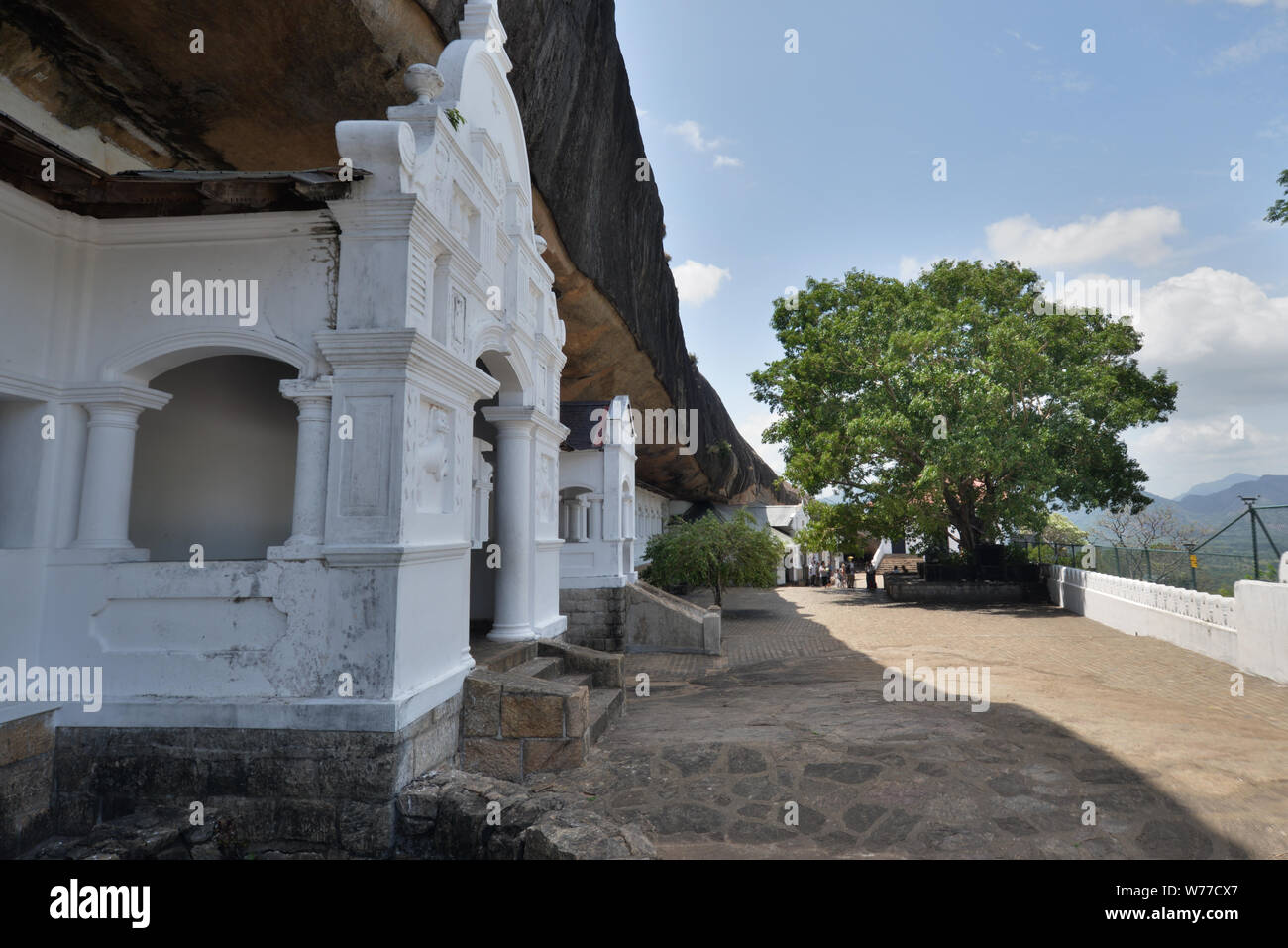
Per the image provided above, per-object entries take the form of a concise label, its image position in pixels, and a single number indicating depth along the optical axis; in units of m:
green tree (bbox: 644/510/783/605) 15.63
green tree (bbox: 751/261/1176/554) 16.91
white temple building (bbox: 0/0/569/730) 4.11
